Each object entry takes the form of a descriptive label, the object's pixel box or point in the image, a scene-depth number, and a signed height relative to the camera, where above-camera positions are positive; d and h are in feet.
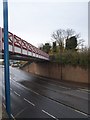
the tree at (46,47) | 99.01 +13.23
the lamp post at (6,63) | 13.76 -0.52
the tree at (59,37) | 100.15 +24.18
